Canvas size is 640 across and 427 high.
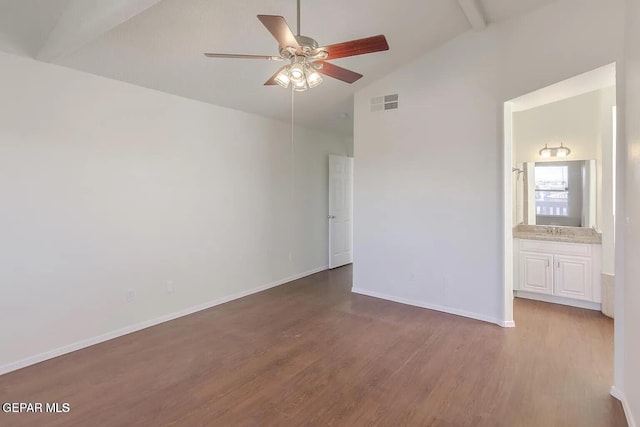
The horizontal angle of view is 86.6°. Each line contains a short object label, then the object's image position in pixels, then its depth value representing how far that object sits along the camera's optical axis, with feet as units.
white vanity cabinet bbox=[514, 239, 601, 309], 13.19
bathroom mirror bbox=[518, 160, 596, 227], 14.11
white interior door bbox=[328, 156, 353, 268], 21.13
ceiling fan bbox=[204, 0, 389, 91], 6.72
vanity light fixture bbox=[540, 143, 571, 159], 14.48
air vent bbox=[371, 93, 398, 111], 14.66
